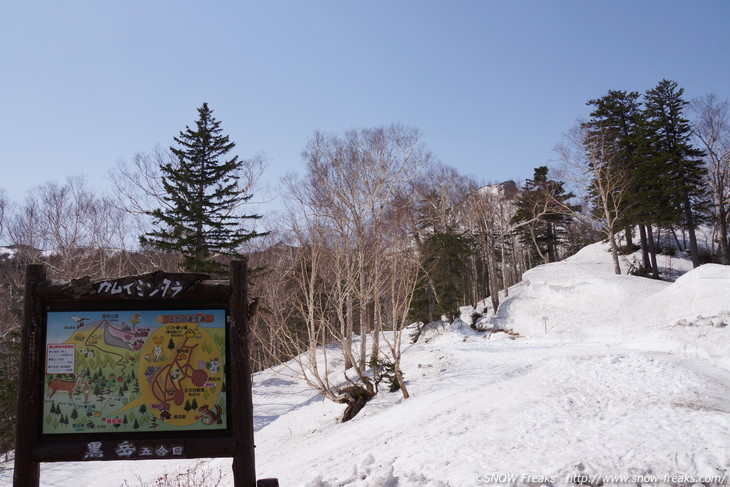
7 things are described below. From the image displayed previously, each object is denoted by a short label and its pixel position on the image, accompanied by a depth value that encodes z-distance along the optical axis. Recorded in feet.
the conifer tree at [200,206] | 71.51
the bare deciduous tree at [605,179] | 85.61
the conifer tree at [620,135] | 92.68
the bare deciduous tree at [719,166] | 84.64
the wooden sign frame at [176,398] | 12.50
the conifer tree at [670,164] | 88.28
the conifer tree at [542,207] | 109.70
